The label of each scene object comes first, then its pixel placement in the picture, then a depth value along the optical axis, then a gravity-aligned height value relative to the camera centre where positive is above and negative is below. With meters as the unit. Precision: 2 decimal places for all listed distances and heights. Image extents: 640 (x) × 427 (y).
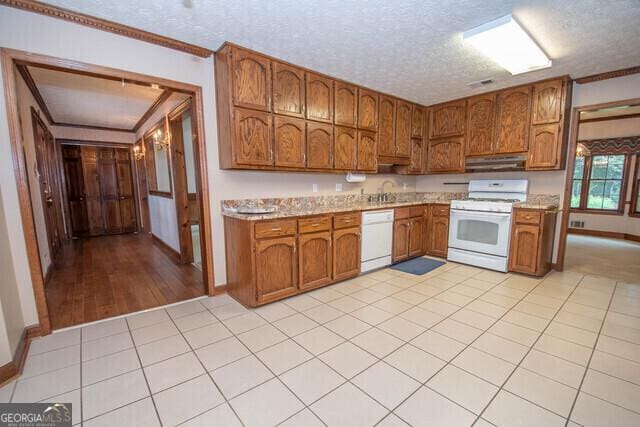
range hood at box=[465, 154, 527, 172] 3.89 +0.20
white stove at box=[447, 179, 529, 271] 3.72 -0.65
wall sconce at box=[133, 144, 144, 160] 5.90 +0.63
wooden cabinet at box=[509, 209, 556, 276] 3.48 -0.83
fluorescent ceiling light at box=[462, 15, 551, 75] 2.28 +1.19
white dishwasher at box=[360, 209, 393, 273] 3.61 -0.83
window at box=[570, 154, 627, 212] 6.09 -0.16
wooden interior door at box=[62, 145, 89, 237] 6.21 -0.20
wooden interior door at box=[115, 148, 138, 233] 6.72 -0.28
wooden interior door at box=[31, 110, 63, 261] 3.96 -0.01
